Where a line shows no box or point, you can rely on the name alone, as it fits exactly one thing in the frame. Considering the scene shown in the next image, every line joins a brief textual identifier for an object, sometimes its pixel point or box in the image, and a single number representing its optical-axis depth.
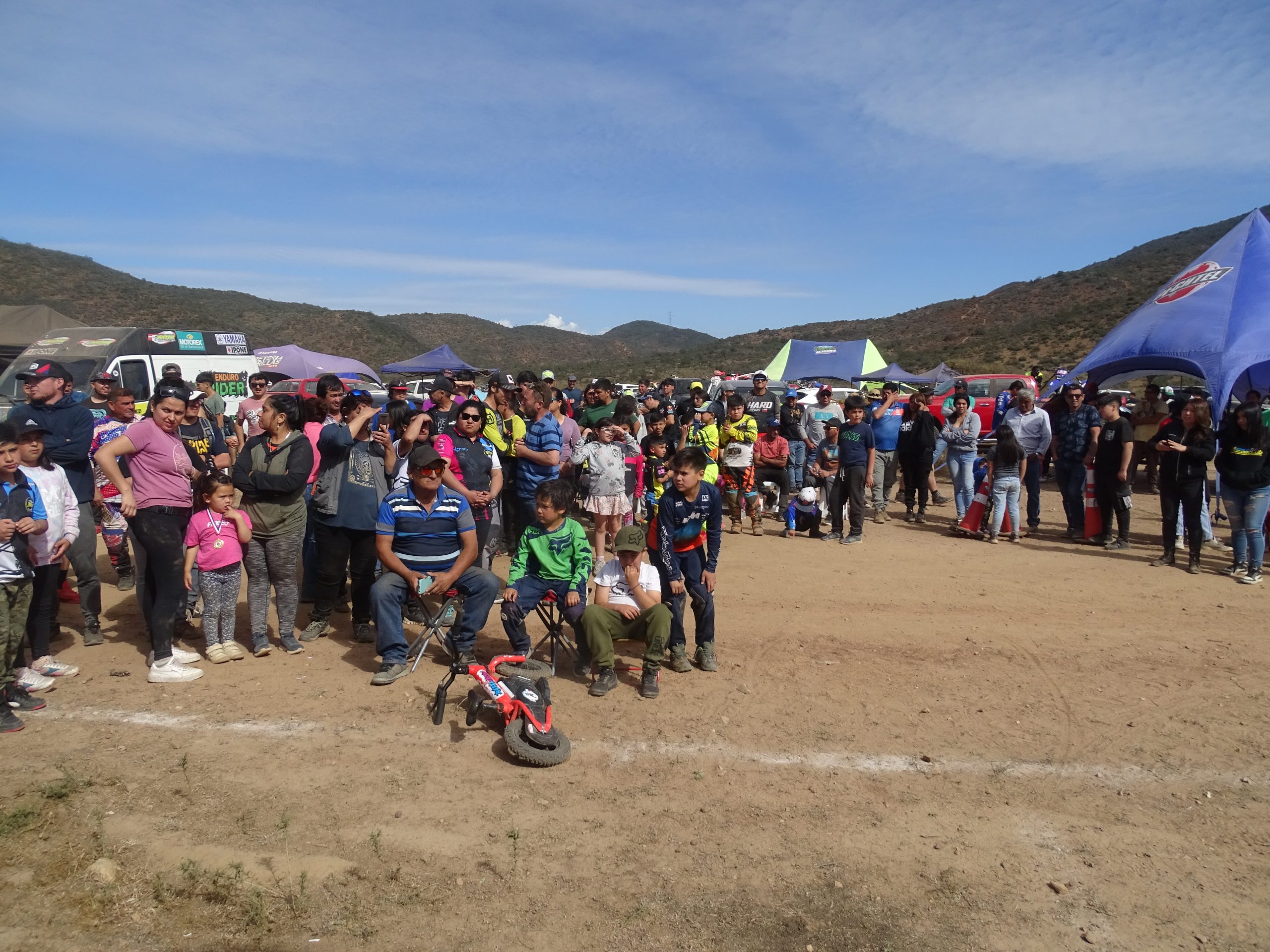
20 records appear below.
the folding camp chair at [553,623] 5.54
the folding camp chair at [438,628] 5.50
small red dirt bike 4.36
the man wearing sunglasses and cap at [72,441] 5.84
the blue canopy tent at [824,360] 20.56
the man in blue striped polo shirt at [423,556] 5.34
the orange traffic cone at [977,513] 10.20
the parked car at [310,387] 20.28
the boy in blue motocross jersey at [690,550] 5.54
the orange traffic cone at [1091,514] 9.77
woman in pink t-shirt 5.27
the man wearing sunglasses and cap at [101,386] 7.85
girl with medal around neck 5.46
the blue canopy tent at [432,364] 27.42
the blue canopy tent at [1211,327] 10.55
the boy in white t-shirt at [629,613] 5.24
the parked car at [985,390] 17.94
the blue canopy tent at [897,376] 24.04
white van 14.40
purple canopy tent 23.38
